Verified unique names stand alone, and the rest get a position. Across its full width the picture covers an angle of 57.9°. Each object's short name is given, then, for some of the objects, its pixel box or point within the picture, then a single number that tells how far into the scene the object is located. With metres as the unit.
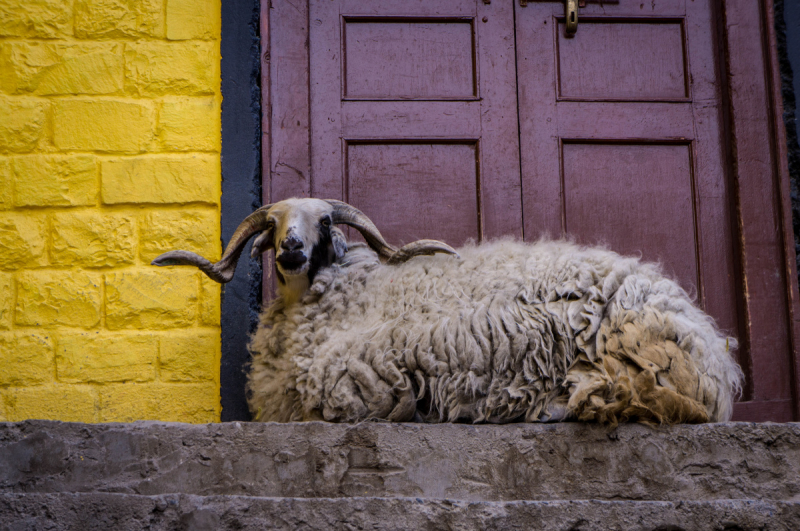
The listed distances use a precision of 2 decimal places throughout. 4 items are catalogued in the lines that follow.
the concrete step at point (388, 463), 2.34
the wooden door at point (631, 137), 3.96
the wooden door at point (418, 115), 3.95
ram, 2.61
